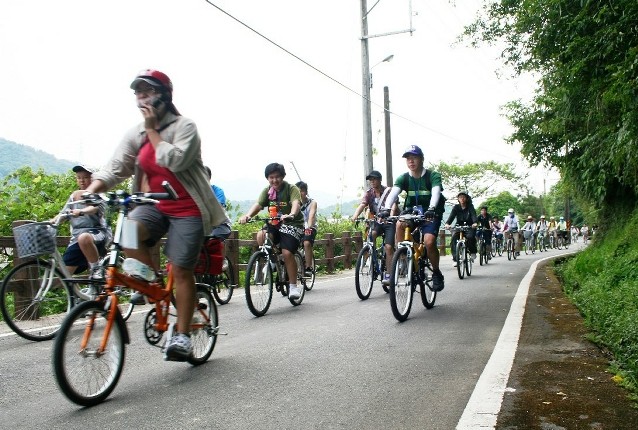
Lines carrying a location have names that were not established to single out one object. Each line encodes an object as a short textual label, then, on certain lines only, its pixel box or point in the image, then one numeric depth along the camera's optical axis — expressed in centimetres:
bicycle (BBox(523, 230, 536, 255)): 3381
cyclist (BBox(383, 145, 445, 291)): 841
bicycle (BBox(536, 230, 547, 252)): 3750
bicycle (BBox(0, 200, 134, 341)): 617
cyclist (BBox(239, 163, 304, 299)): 854
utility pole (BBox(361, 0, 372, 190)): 2397
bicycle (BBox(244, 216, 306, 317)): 796
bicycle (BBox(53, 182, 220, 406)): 384
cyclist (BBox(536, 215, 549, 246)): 3722
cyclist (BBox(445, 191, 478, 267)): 1570
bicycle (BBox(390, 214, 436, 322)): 738
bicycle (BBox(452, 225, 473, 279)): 1433
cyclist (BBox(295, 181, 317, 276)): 987
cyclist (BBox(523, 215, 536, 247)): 3394
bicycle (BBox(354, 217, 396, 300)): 973
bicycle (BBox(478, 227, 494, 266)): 1986
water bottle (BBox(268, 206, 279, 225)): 858
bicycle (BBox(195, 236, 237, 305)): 591
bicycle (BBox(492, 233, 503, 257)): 2669
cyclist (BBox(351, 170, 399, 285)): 1009
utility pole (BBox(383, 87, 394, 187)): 2833
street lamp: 2487
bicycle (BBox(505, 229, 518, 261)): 2588
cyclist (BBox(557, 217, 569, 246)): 4034
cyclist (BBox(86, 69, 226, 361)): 432
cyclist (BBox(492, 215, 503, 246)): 2700
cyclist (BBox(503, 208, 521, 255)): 2647
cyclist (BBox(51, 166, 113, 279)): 703
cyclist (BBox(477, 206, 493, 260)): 2061
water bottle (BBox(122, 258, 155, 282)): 427
